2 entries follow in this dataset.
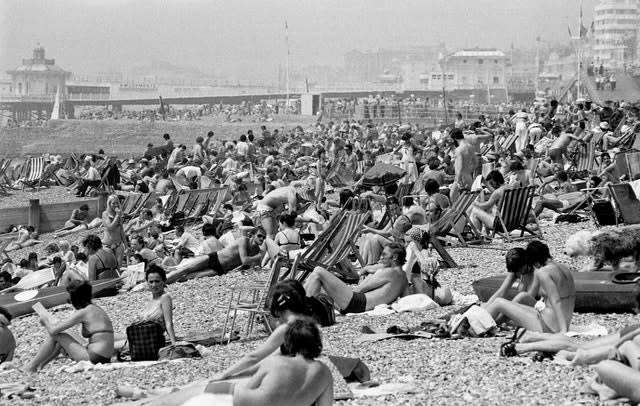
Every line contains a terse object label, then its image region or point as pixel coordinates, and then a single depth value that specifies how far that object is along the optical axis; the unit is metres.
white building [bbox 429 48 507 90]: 159.96
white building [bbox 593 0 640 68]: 166.62
